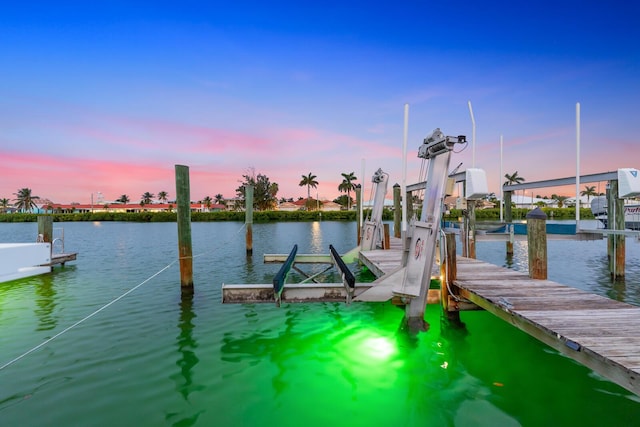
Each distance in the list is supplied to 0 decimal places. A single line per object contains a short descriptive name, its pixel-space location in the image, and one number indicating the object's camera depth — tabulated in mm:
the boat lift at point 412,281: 6551
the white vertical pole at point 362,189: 13398
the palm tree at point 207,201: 130375
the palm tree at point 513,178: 119000
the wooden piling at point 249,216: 21438
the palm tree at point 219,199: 150538
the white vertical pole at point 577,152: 11922
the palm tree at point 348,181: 115312
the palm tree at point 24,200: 141625
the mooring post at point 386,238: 13125
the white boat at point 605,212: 16078
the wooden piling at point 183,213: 10719
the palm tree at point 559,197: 99112
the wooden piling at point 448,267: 7332
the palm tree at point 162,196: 177375
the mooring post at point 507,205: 22203
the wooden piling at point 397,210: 18547
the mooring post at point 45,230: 15627
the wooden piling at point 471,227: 14704
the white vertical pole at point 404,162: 6672
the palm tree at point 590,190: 129125
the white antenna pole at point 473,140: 14369
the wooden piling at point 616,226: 12109
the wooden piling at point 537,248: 7398
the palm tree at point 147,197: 170775
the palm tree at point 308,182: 118562
